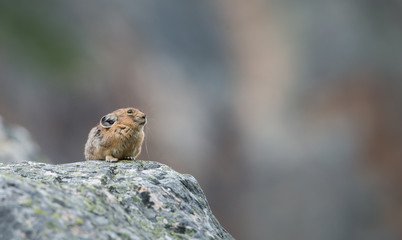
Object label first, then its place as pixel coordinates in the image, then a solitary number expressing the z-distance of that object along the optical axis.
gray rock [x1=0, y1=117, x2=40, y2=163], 24.13
